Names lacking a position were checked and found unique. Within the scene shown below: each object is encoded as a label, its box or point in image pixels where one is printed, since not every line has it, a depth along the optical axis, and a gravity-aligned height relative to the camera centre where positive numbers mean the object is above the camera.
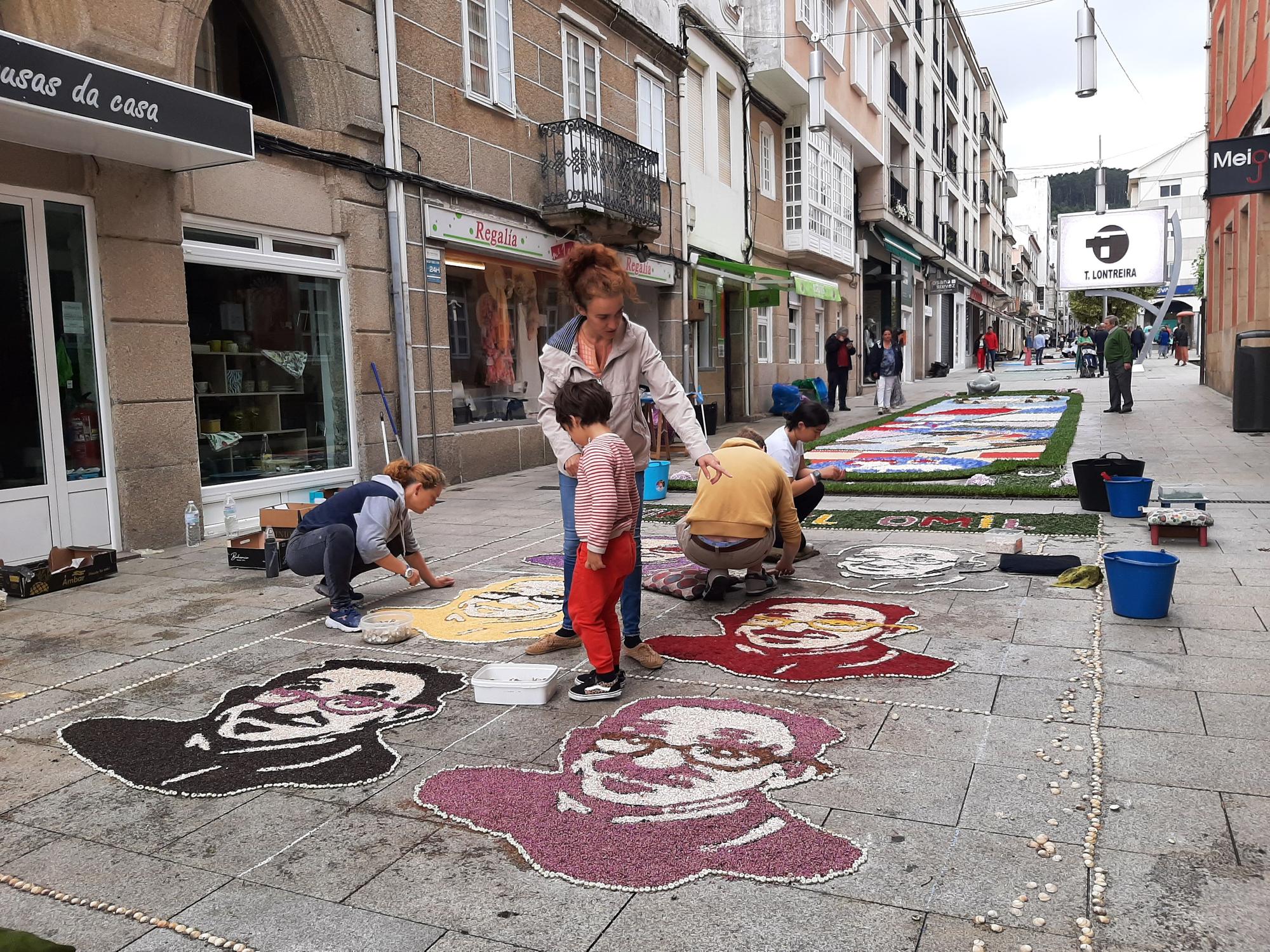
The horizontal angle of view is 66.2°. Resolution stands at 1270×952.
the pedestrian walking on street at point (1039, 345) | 46.47 +1.39
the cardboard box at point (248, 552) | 7.28 -1.14
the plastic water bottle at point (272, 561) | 7.06 -1.18
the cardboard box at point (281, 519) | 7.61 -0.95
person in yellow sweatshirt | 5.49 -0.76
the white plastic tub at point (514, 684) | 4.16 -1.26
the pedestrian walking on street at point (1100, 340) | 29.22 +0.96
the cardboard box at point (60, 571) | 6.53 -1.15
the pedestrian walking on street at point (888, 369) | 20.80 +0.20
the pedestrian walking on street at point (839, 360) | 22.36 +0.47
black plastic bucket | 8.23 -0.87
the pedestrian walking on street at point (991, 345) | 39.03 +1.23
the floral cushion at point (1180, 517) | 6.84 -1.05
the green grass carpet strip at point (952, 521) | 7.75 -1.23
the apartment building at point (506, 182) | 11.53 +2.82
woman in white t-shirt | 6.20 -0.48
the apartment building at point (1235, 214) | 16.84 +3.28
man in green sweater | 17.31 +0.07
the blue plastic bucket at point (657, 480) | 10.57 -1.03
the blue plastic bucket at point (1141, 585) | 4.99 -1.11
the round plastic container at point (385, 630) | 5.25 -1.29
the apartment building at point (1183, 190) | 64.81 +12.17
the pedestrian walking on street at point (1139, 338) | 37.36 +1.22
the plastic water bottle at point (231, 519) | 8.81 -1.07
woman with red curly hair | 4.55 +0.09
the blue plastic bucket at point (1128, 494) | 7.94 -1.01
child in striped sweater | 4.03 -0.59
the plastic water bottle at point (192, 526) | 8.46 -1.09
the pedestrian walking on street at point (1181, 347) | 42.72 +0.97
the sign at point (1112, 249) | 20.91 +2.66
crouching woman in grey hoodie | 5.55 -0.77
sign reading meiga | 13.17 +2.73
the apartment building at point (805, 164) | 20.95 +5.31
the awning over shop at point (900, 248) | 32.56 +4.53
